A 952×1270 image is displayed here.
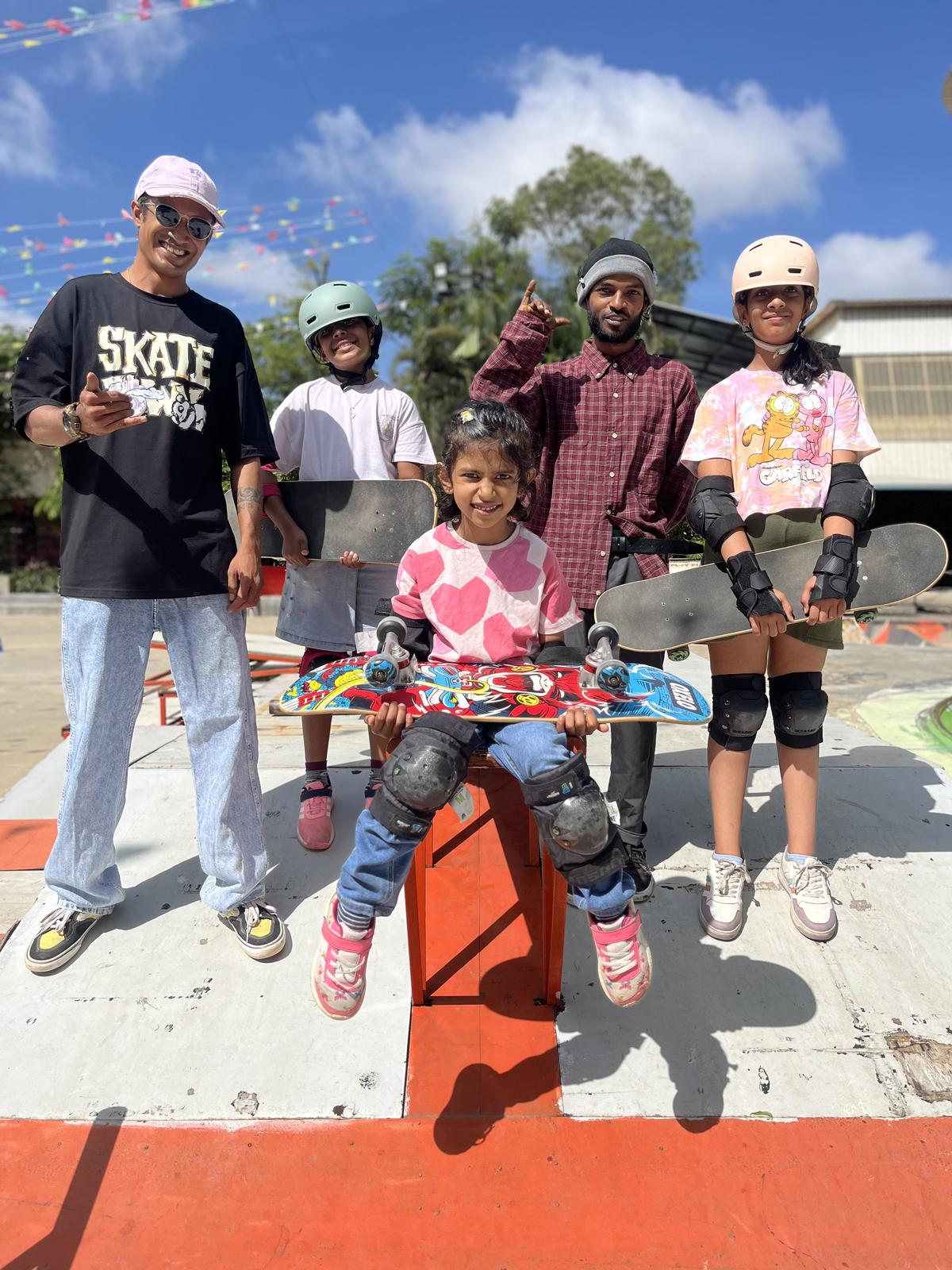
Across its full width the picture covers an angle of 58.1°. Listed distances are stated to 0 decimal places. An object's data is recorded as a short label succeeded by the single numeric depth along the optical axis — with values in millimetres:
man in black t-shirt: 2295
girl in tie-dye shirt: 2447
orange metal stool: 2117
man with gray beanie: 2771
